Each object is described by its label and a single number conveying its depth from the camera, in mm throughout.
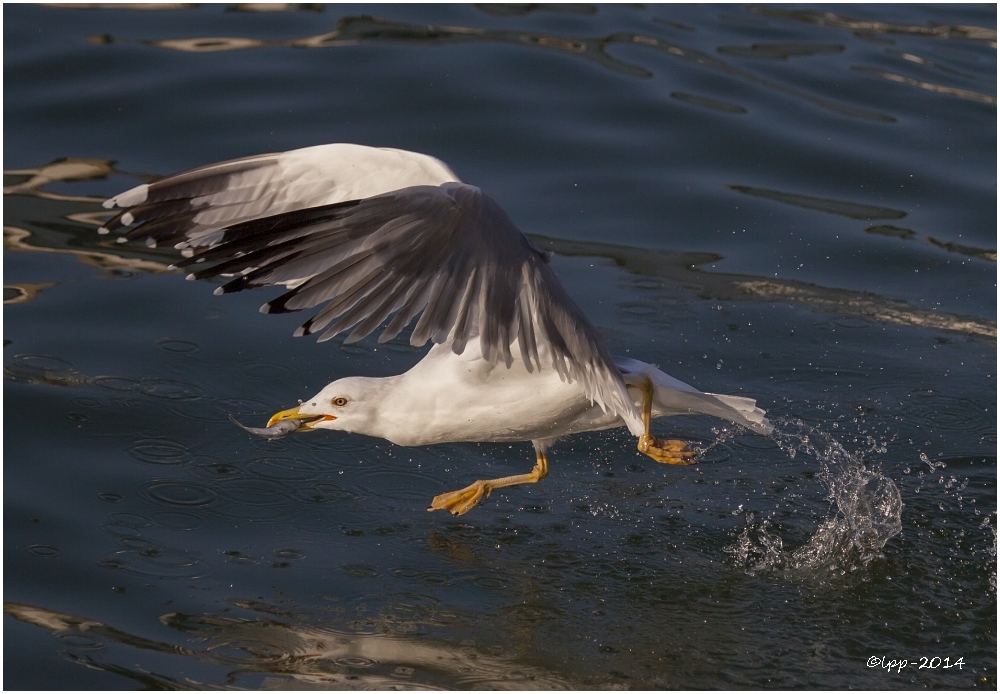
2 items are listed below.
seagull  9117
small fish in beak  11117
